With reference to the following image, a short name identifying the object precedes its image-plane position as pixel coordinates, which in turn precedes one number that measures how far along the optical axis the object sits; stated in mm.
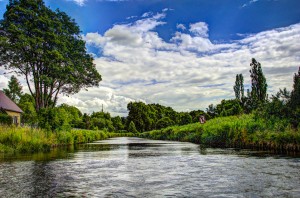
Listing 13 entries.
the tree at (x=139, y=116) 125562
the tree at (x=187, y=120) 80575
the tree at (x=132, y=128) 120312
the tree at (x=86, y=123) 84731
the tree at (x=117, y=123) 135788
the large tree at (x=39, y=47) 31353
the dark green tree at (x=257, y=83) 44719
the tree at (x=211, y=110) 72062
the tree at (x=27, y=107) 26547
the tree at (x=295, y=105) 17598
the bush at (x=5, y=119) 33344
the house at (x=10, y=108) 41181
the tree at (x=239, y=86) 63094
